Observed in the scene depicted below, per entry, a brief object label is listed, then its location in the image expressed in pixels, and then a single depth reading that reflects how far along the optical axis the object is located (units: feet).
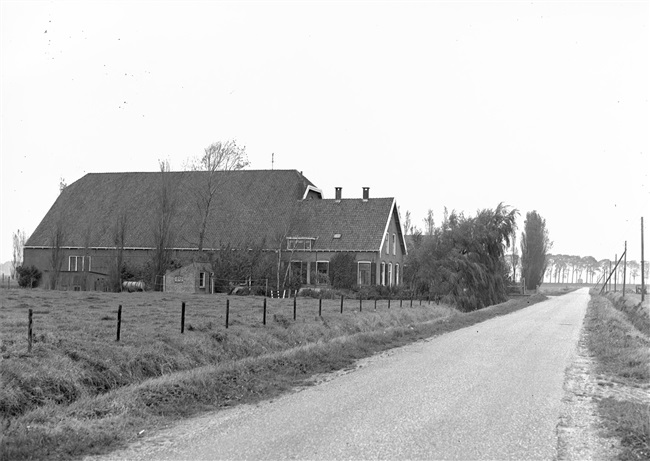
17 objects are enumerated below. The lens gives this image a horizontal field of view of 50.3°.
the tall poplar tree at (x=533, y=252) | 312.29
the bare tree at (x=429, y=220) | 275.59
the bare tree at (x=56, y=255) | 159.22
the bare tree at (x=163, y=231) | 153.58
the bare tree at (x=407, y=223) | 283.28
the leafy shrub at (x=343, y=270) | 163.22
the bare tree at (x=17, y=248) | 282.97
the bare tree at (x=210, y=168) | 176.14
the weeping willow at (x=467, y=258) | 150.92
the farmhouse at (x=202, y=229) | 159.12
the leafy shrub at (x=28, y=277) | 169.11
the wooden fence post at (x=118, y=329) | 44.62
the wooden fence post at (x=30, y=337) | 37.24
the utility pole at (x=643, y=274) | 171.67
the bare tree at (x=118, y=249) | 147.84
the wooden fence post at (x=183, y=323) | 50.82
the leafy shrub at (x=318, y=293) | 139.54
